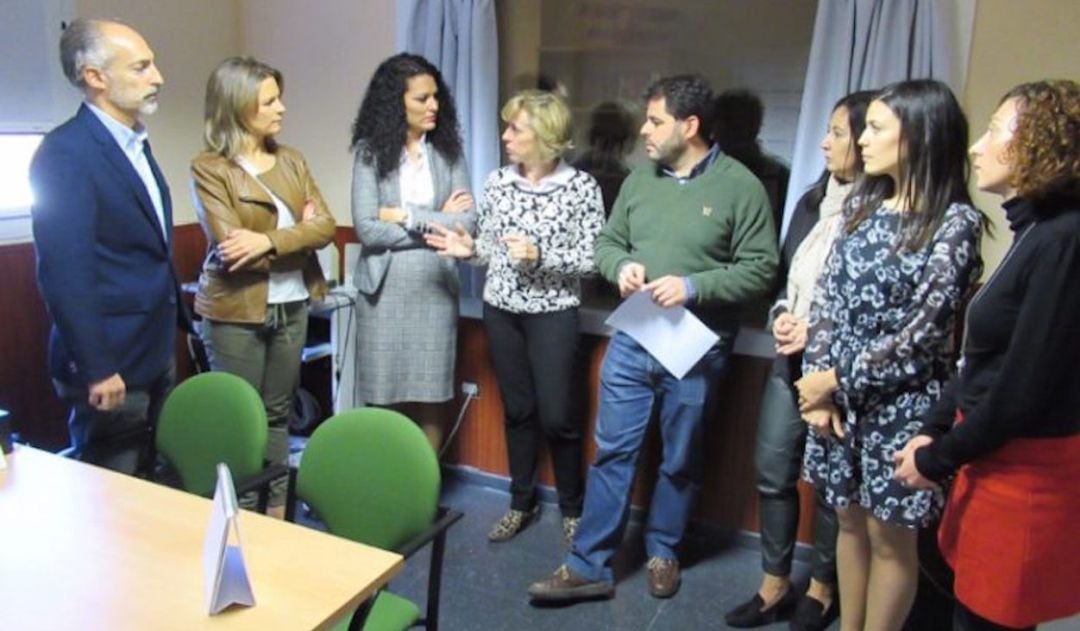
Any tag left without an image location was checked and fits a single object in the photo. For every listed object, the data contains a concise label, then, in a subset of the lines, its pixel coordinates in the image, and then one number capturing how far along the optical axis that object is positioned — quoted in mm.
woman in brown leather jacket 2299
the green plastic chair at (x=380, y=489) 1627
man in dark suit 1890
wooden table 1125
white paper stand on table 1107
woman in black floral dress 1596
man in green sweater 2152
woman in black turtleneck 1330
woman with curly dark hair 2541
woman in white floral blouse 2414
